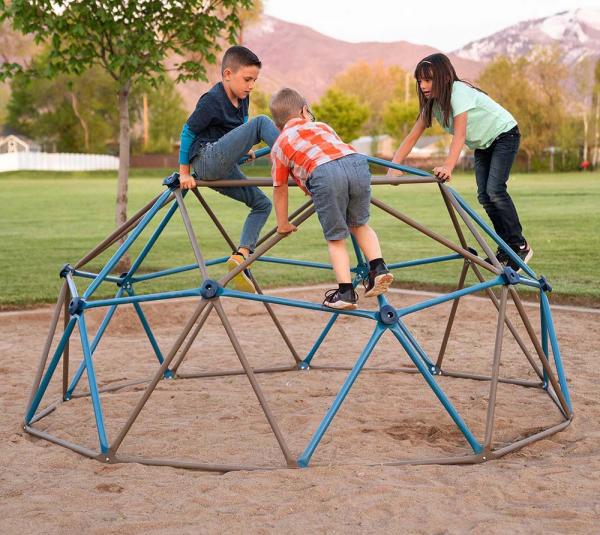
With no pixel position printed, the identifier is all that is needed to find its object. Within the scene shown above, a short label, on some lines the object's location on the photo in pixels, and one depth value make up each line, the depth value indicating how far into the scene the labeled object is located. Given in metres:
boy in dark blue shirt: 4.84
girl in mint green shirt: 5.32
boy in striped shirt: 4.22
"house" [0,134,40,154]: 78.38
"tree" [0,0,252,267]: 9.51
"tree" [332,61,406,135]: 111.12
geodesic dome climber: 4.20
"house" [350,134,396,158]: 80.88
